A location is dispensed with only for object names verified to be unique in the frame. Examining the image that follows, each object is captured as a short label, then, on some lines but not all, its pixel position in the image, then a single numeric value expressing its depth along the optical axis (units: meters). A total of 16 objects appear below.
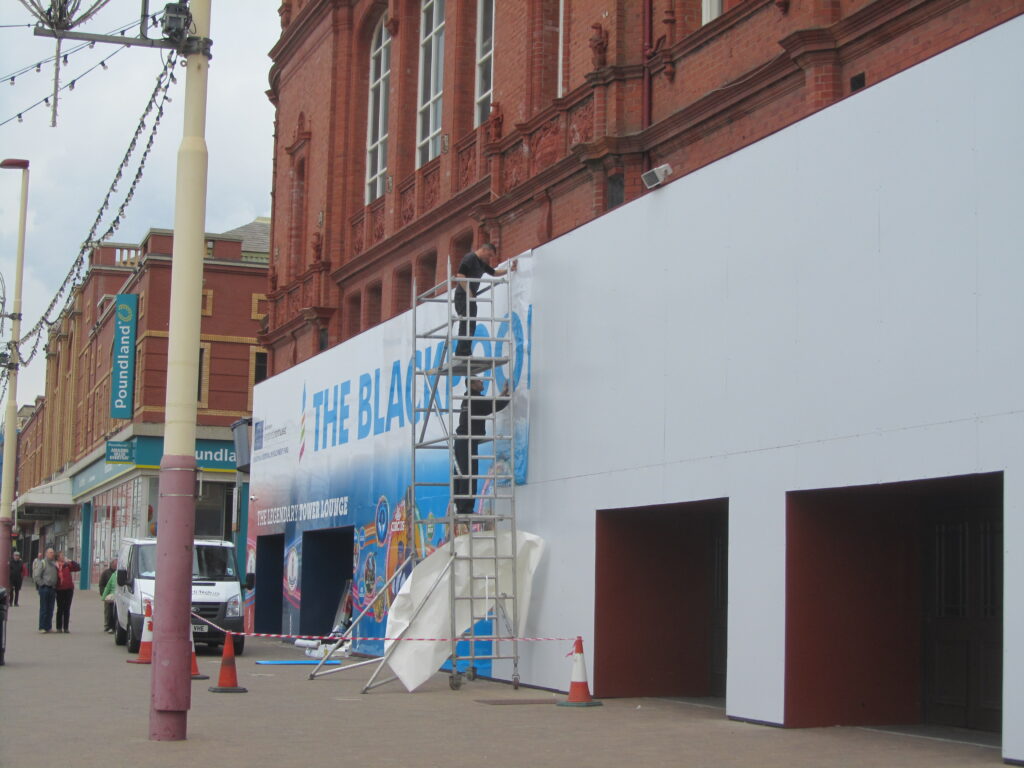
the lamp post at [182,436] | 11.30
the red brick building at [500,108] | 16.89
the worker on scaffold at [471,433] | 17.48
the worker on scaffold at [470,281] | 18.00
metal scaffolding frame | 17.05
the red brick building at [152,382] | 55.78
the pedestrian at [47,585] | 28.44
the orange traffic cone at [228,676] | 16.62
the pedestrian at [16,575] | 40.34
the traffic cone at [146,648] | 21.56
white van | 24.27
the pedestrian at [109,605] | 29.45
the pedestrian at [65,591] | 29.34
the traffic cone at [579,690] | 14.78
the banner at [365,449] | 18.38
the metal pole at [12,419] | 31.38
